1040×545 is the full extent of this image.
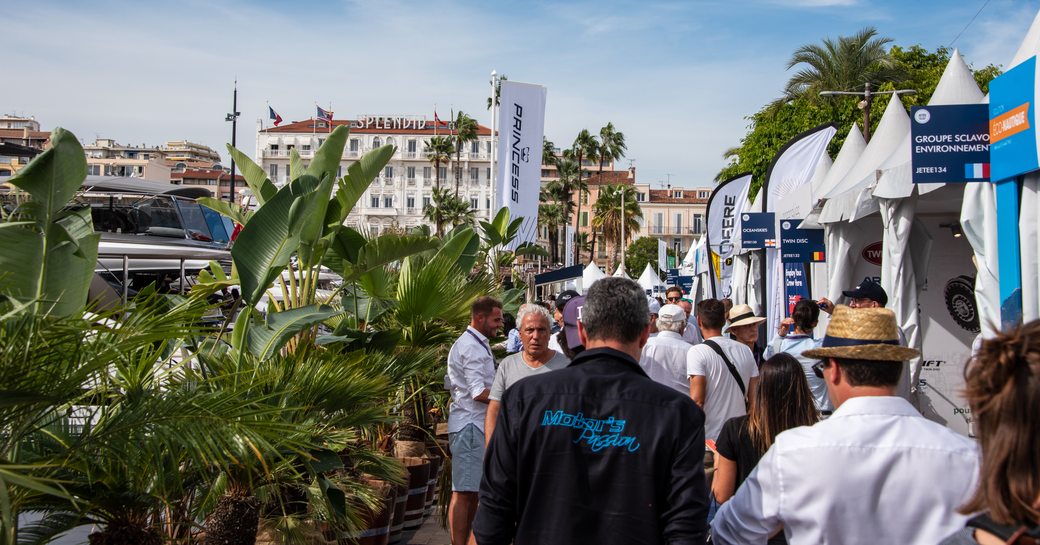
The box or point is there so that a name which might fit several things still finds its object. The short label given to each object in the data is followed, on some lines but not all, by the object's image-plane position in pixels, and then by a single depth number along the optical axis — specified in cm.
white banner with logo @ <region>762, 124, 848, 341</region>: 1559
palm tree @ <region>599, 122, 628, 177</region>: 8888
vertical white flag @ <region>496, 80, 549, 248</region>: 1638
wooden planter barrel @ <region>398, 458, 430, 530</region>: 808
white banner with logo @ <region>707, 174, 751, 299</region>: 2214
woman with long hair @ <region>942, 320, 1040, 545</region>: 183
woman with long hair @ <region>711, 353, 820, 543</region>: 414
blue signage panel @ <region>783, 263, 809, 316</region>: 1450
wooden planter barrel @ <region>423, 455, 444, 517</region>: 867
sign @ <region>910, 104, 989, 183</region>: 797
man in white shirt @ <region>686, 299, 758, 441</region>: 631
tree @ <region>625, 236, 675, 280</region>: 10406
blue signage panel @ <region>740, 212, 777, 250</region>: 1648
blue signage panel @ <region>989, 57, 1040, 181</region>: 671
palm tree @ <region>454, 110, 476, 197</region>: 9312
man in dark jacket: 298
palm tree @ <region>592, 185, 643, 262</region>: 8919
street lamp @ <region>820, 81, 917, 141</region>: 2322
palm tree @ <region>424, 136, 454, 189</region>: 9719
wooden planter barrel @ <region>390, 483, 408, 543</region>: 746
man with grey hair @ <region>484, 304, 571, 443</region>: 603
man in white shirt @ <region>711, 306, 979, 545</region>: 265
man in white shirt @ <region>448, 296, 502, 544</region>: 657
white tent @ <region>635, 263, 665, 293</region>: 4288
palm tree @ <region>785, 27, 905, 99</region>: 4003
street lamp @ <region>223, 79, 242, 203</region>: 3919
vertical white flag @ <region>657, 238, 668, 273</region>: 4641
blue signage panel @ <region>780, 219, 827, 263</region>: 1416
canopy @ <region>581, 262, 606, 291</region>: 2906
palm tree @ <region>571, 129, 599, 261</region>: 8712
